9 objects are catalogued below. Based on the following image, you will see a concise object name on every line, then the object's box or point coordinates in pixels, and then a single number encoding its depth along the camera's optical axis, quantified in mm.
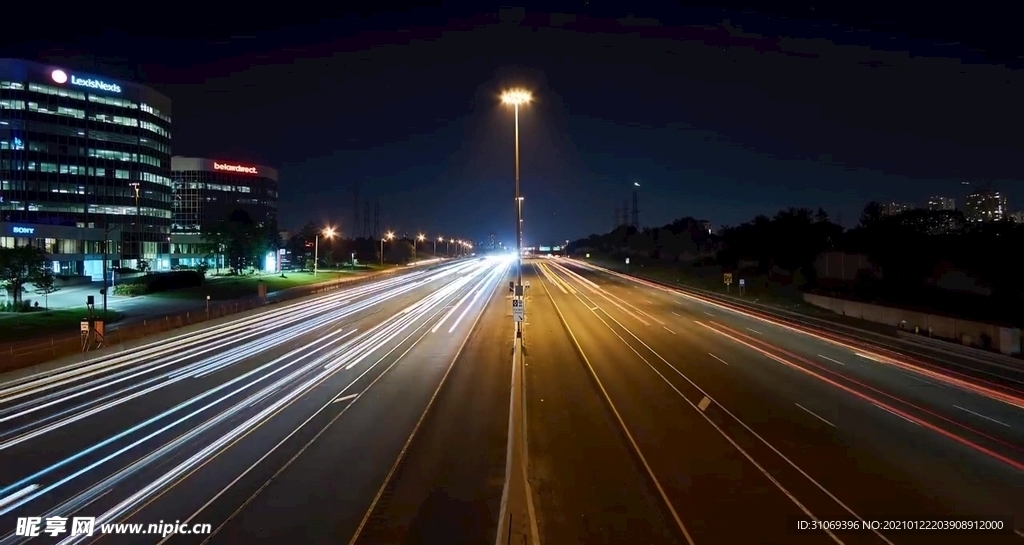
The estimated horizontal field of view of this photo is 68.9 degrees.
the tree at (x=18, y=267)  45969
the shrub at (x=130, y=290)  61375
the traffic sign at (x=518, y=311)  30203
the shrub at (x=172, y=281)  63594
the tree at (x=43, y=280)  47031
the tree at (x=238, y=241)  94562
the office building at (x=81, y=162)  102062
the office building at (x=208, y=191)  164262
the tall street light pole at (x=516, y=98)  31656
